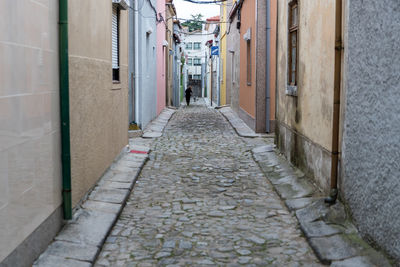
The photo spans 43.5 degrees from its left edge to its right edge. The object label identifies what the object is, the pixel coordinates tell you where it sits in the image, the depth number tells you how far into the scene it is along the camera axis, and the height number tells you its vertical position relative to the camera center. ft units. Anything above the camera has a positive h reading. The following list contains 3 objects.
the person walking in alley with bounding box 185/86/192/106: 106.28 +0.63
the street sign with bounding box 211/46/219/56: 100.07 +9.52
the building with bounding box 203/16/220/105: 114.01 +7.24
